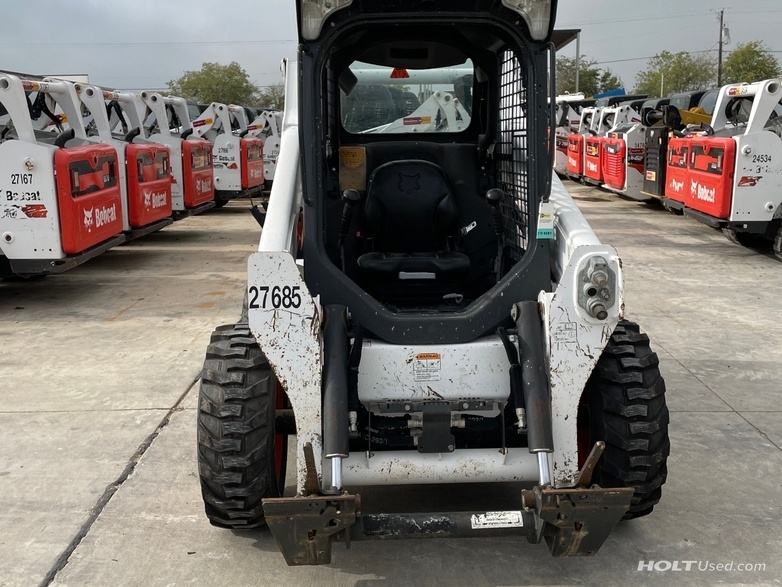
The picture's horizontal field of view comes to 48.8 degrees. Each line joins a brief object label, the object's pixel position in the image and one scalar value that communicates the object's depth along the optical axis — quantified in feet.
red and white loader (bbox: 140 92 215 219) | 42.24
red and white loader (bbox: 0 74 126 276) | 25.41
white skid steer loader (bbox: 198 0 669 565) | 10.27
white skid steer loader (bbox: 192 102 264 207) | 53.06
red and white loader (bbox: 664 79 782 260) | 33.55
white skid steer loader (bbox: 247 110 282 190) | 62.12
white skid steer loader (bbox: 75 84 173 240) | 32.94
